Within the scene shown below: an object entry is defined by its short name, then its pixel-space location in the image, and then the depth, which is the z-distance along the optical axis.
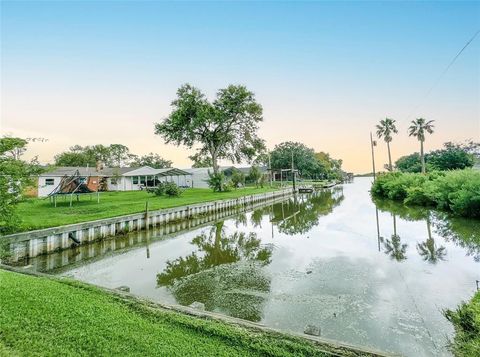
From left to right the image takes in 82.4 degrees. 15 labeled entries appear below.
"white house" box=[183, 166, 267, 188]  43.62
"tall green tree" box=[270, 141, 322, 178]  68.31
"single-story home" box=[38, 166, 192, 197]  34.32
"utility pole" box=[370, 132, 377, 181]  40.67
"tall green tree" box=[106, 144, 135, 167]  65.81
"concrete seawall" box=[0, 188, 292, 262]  8.00
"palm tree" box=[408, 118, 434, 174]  41.12
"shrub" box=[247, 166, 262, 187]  42.33
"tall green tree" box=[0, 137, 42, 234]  6.26
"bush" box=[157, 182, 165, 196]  24.03
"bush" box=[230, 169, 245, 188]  38.70
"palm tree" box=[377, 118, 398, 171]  43.91
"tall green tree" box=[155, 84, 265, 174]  29.61
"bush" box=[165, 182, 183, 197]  23.47
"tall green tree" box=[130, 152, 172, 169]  64.64
